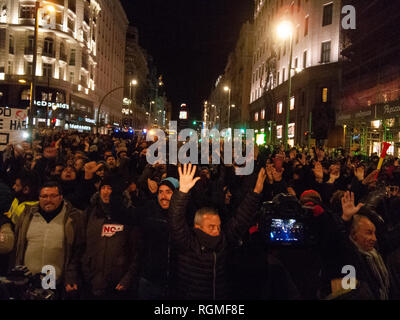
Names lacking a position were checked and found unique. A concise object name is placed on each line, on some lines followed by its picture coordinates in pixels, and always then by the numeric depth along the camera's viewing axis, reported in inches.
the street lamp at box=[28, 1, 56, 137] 600.5
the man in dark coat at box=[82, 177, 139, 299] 169.3
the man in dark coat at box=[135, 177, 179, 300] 151.2
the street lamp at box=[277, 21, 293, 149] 950.4
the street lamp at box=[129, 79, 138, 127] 3681.1
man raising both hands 133.7
